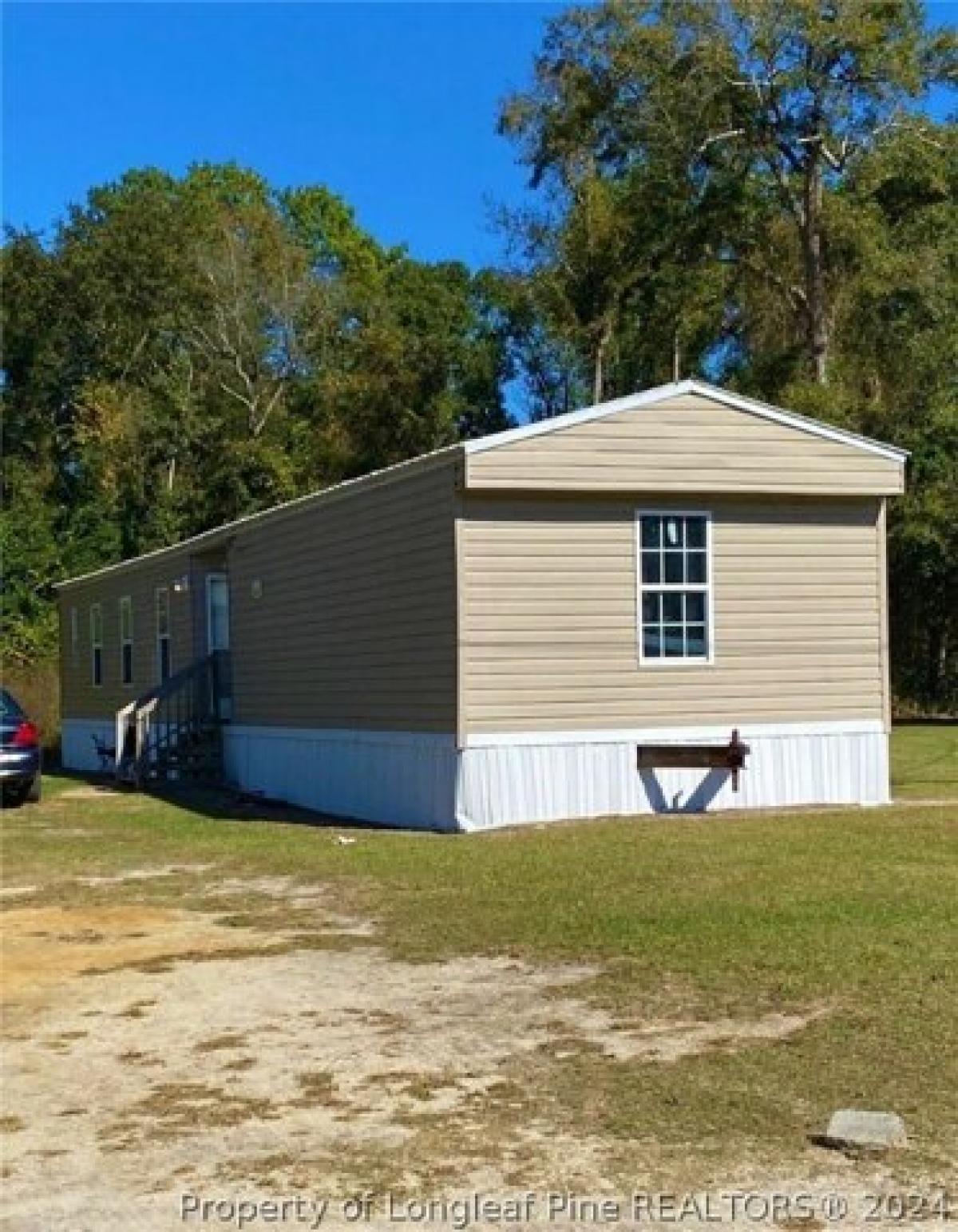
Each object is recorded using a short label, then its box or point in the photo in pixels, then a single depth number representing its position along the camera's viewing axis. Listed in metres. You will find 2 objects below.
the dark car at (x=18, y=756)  17.70
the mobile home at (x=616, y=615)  13.93
